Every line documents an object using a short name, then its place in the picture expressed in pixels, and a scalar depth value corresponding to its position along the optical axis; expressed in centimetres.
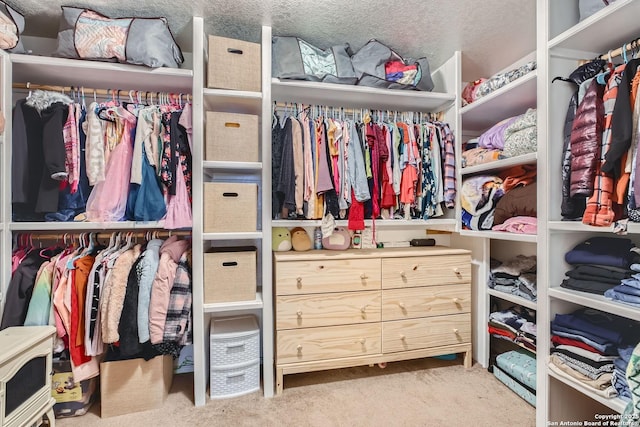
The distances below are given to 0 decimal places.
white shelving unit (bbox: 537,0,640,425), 145
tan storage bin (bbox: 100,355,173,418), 168
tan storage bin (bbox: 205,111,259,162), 181
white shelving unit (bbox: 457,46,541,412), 183
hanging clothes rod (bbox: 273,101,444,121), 219
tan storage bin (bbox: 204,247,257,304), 180
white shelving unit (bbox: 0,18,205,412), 164
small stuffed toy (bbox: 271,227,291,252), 213
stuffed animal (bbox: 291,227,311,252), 213
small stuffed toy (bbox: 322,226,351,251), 219
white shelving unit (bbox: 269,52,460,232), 200
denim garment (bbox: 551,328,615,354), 129
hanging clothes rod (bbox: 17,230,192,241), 185
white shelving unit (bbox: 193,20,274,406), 178
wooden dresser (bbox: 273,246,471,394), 186
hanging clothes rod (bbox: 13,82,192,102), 178
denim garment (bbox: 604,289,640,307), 117
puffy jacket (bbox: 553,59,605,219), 138
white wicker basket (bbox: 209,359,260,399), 182
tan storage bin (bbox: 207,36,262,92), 180
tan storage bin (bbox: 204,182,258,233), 179
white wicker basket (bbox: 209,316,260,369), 181
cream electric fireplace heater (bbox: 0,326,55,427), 127
